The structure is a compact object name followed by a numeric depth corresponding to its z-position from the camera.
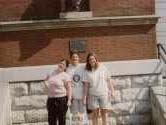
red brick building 9.40
